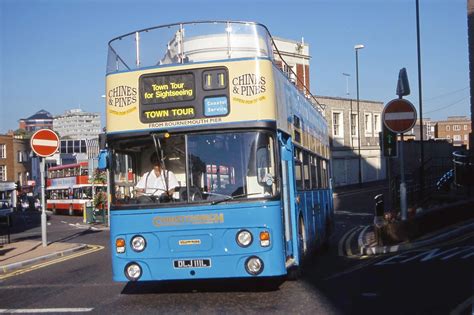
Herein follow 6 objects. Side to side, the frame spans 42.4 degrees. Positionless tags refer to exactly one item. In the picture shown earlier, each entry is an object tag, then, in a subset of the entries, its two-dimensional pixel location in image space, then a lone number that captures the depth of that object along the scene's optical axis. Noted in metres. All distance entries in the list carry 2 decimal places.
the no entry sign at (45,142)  17.42
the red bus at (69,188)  45.22
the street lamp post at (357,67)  48.44
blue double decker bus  8.20
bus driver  8.44
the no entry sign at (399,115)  13.77
